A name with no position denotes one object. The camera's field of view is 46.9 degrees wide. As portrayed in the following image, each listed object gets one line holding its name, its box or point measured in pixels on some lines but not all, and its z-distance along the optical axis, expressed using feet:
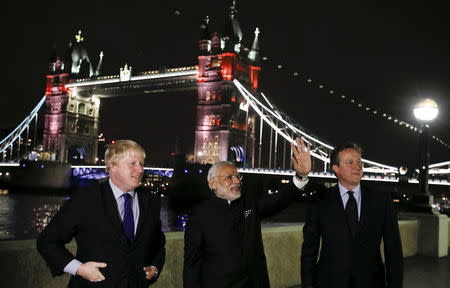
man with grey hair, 9.82
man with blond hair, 8.52
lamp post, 27.07
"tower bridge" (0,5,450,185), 165.27
